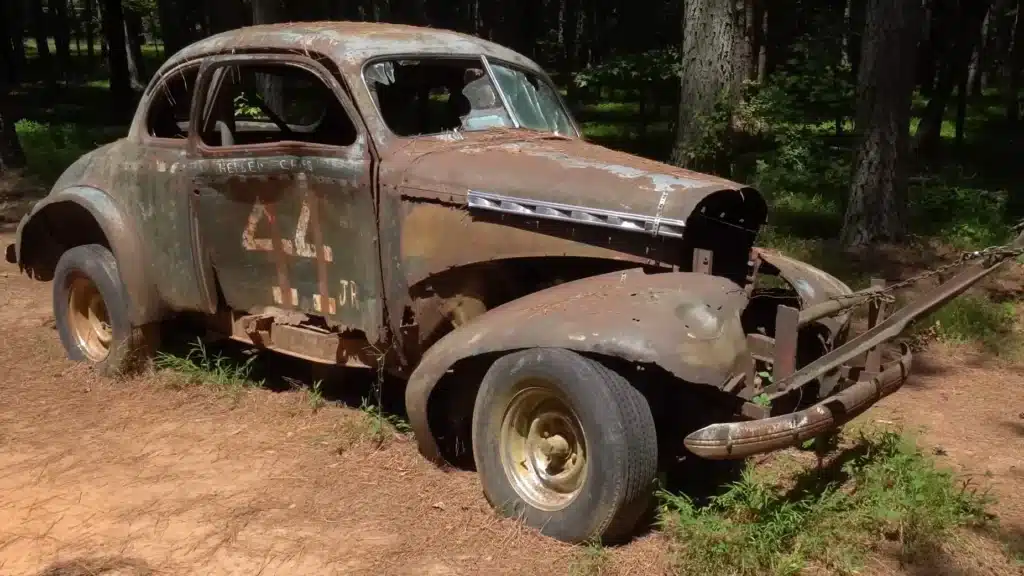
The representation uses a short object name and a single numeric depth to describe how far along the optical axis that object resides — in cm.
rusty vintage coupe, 371
